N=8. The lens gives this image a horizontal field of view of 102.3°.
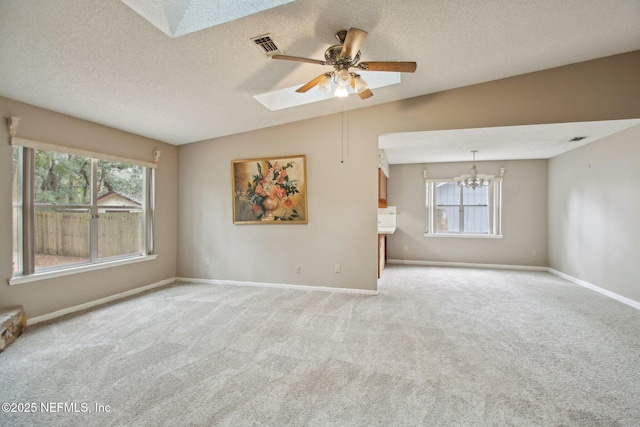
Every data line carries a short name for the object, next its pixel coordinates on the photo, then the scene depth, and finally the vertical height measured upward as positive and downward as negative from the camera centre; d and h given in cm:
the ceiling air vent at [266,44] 216 +146
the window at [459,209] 609 +8
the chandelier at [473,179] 531 +72
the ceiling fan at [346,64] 193 +122
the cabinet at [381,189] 475 +45
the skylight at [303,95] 322 +162
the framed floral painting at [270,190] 415 +37
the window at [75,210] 282 +3
